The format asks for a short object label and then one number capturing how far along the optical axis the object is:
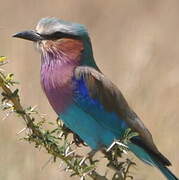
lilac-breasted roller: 7.51
